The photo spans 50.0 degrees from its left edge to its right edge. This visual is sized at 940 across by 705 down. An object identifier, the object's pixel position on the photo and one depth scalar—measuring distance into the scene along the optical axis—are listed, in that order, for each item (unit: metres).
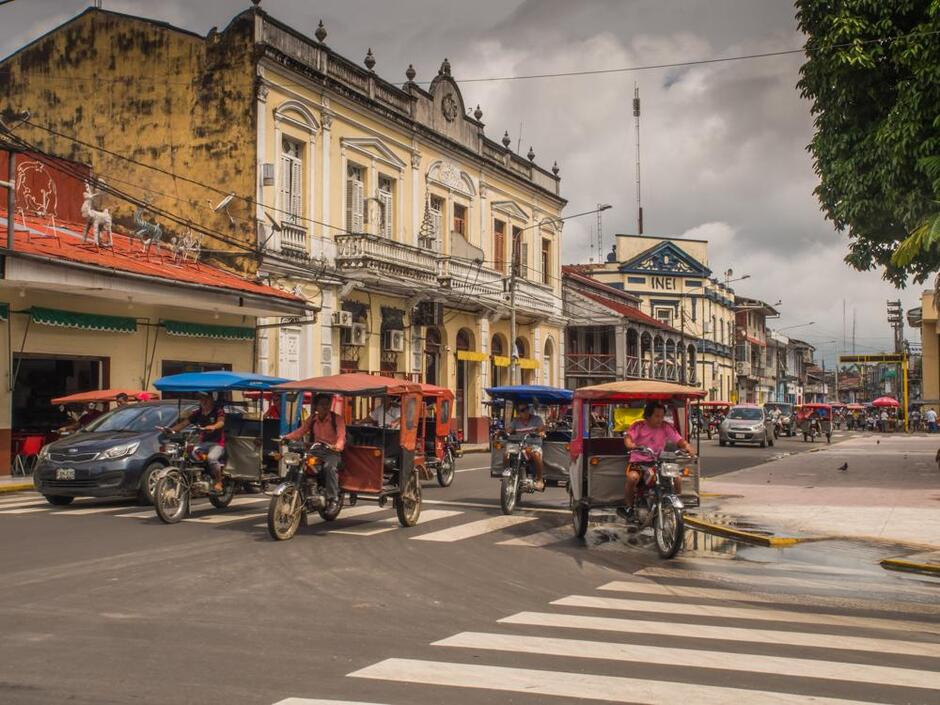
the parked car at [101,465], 15.23
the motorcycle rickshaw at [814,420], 50.22
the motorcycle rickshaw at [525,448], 15.64
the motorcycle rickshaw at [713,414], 52.88
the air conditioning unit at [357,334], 31.17
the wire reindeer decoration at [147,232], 26.06
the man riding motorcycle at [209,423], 15.08
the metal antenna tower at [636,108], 69.50
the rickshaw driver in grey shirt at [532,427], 16.28
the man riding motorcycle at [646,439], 12.20
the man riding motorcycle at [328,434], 12.88
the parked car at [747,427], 42.22
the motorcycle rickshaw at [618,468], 11.91
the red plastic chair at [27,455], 21.33
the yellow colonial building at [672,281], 69.75
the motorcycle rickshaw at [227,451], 13.91
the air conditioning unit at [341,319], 30.28
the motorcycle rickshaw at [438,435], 20.47
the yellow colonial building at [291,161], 27.56
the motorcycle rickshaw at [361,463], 12.41
